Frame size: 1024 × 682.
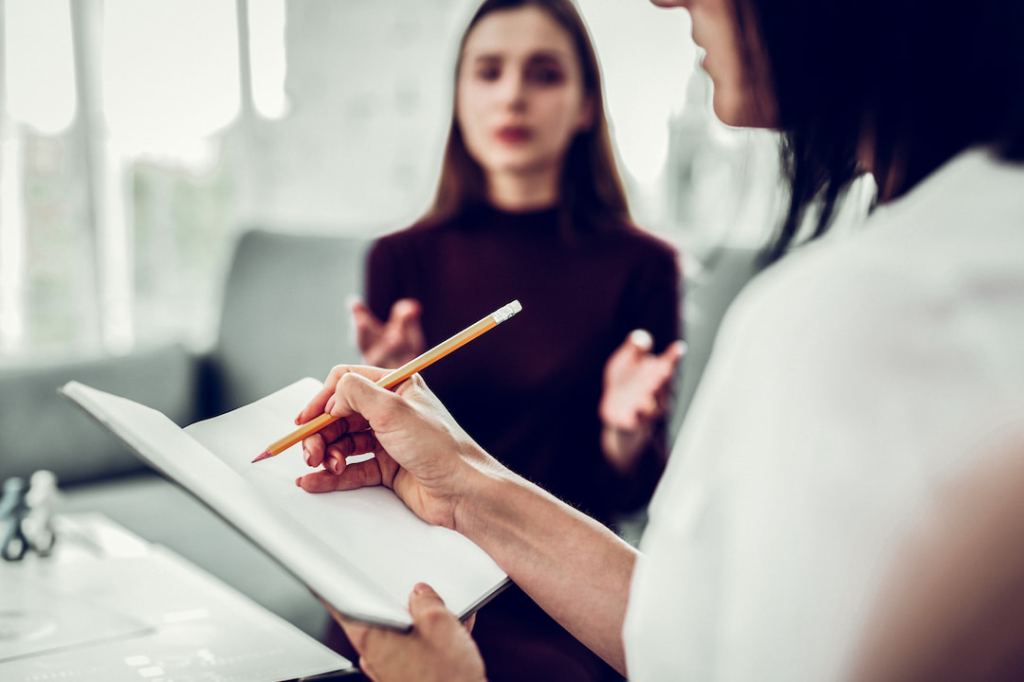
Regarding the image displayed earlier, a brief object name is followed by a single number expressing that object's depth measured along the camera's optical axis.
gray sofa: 1.04
